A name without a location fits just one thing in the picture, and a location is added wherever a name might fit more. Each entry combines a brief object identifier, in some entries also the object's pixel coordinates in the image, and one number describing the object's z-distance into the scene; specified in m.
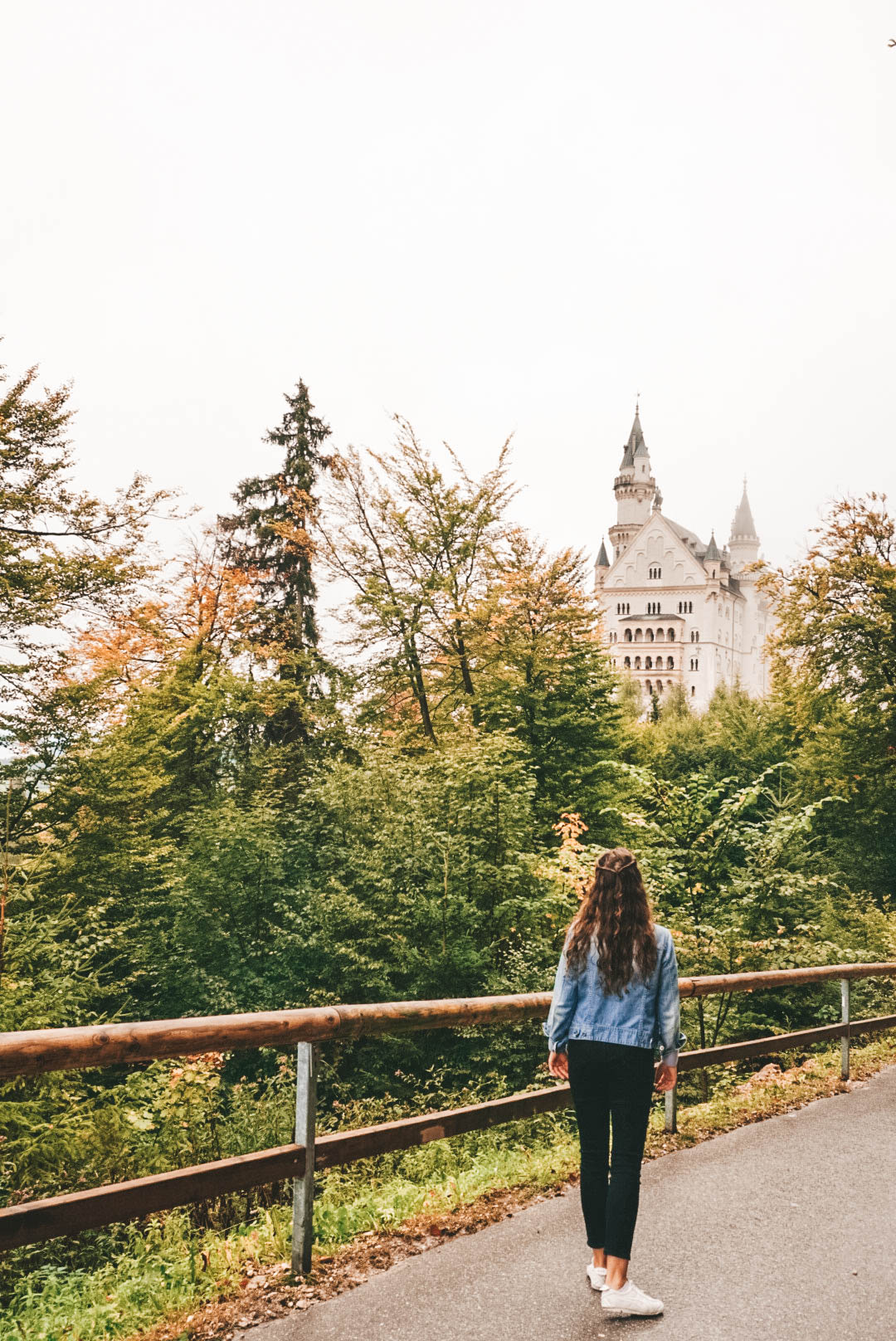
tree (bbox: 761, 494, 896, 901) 27.45
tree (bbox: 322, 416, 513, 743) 24.28
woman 3.41
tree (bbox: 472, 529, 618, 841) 22.66
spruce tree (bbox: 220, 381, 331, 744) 25.45
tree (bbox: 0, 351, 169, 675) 13.80
